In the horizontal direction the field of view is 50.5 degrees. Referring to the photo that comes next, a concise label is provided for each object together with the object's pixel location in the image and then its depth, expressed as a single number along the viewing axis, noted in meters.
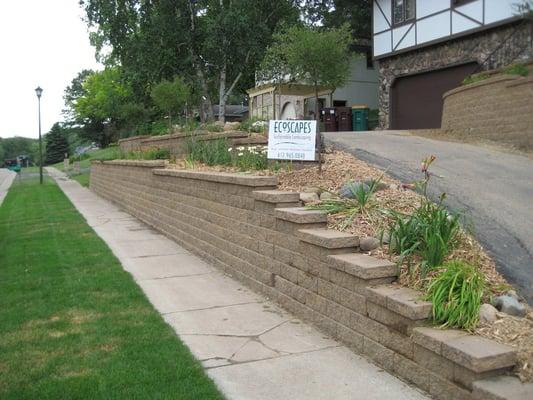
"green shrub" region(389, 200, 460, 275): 4.52
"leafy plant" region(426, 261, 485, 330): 3.88
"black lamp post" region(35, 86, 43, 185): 30.25
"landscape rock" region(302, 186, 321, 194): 6.64
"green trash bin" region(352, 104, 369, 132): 23.80
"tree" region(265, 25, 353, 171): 12.30
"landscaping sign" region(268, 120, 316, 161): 7.18
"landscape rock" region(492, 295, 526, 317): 4.05
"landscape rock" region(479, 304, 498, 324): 3.91
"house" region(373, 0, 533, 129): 17.88
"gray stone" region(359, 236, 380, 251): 5.05
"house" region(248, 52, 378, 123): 28.58
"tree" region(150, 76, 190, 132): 17.08
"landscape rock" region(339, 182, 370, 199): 6.14
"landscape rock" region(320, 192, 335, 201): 6.35
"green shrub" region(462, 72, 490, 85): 15.03
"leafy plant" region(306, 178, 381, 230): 5.63
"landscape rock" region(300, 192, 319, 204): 6.30
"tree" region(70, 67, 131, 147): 57.75
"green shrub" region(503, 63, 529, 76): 13.42
